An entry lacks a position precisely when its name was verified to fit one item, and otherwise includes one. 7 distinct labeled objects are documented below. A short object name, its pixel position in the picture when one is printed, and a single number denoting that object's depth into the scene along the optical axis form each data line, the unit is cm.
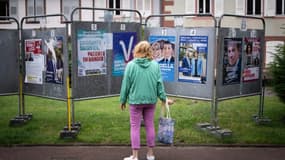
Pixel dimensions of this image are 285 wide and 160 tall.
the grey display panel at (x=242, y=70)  976
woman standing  784
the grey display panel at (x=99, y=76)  957
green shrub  1086
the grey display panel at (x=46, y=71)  965
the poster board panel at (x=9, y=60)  1081
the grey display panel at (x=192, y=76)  971
